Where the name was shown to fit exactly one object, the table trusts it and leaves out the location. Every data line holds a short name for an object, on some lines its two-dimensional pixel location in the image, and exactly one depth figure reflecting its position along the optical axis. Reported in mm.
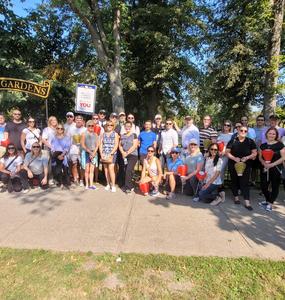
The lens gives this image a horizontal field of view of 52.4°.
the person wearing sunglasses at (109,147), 6926
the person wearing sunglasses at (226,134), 6900
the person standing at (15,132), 7327
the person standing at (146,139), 7184
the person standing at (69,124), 7502
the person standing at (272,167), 5867
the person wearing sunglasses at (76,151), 7273
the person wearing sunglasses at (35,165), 6938
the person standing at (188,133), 7211
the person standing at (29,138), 7355
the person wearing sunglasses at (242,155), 6055
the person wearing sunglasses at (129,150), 7043
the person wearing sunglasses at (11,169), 6898
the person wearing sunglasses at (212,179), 6203
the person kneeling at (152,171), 6781
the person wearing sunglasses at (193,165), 6543
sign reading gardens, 8844
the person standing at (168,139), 7156
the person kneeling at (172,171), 6699
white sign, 8273
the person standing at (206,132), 7430
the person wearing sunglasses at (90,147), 7070
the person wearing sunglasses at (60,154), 7125
